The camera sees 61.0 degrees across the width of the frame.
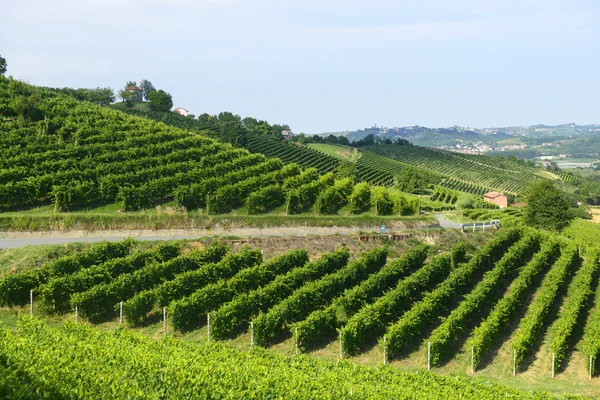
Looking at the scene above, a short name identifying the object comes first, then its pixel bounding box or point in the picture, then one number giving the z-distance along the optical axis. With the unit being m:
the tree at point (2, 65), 78.81
